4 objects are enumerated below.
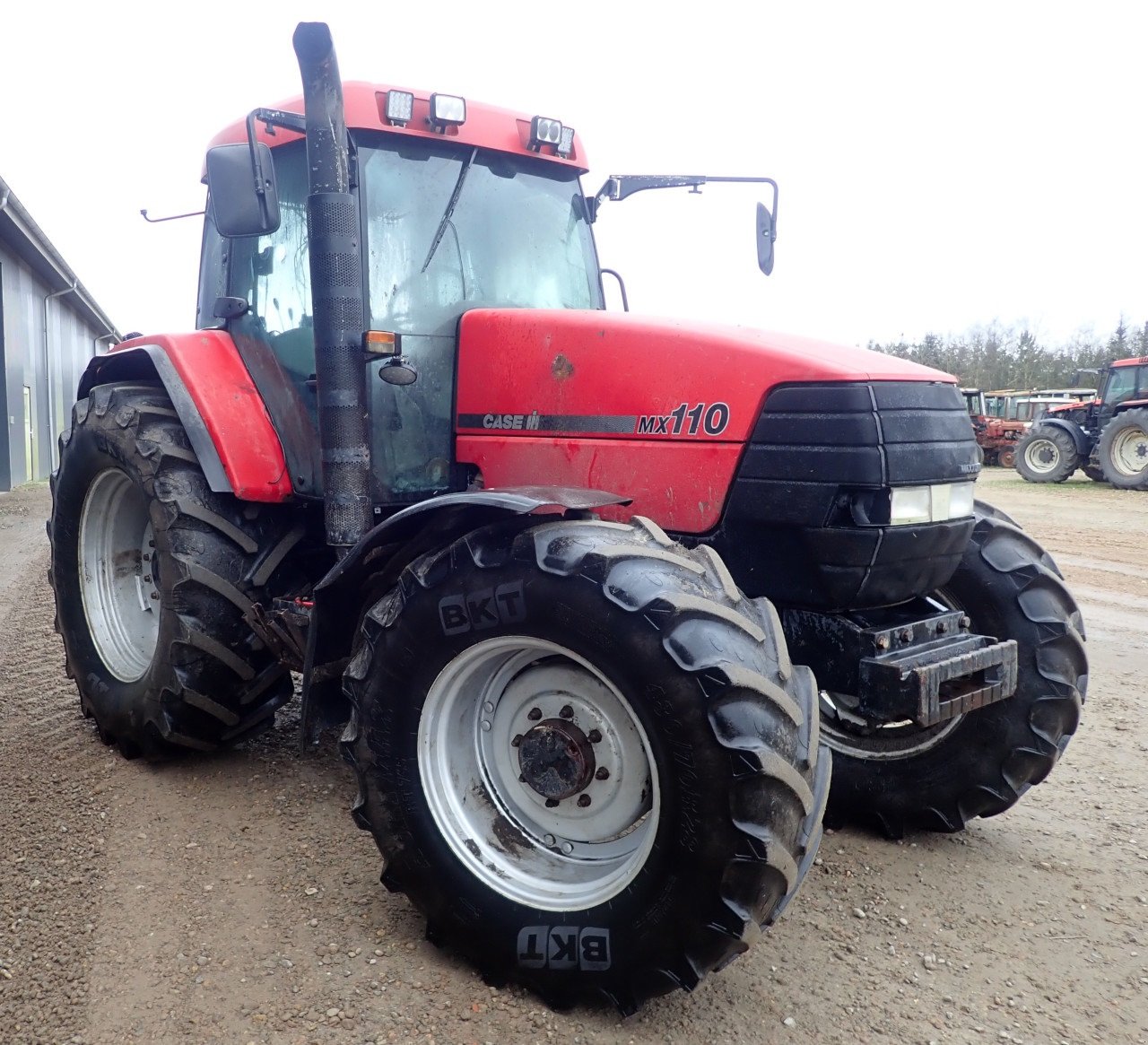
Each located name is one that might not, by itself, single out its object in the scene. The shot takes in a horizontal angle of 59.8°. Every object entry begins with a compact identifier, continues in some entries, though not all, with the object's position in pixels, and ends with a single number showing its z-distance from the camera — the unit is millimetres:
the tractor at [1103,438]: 17641
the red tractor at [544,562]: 2266
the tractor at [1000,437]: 26016
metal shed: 16219
